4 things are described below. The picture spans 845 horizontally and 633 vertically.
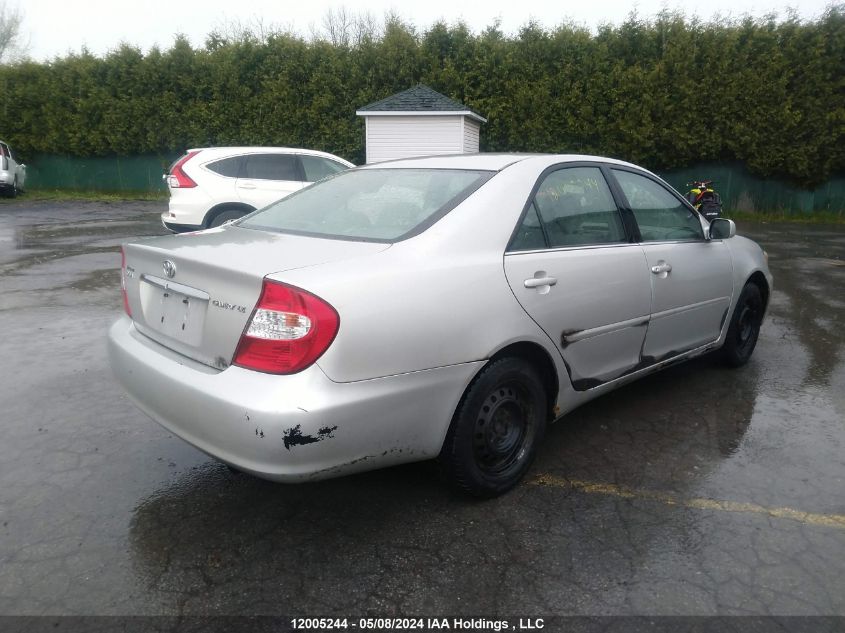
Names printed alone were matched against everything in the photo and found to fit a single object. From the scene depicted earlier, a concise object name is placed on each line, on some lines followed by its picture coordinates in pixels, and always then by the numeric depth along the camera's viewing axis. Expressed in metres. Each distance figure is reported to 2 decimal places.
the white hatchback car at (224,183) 8.82
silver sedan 2.29
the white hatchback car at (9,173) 19.33
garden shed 16.67
